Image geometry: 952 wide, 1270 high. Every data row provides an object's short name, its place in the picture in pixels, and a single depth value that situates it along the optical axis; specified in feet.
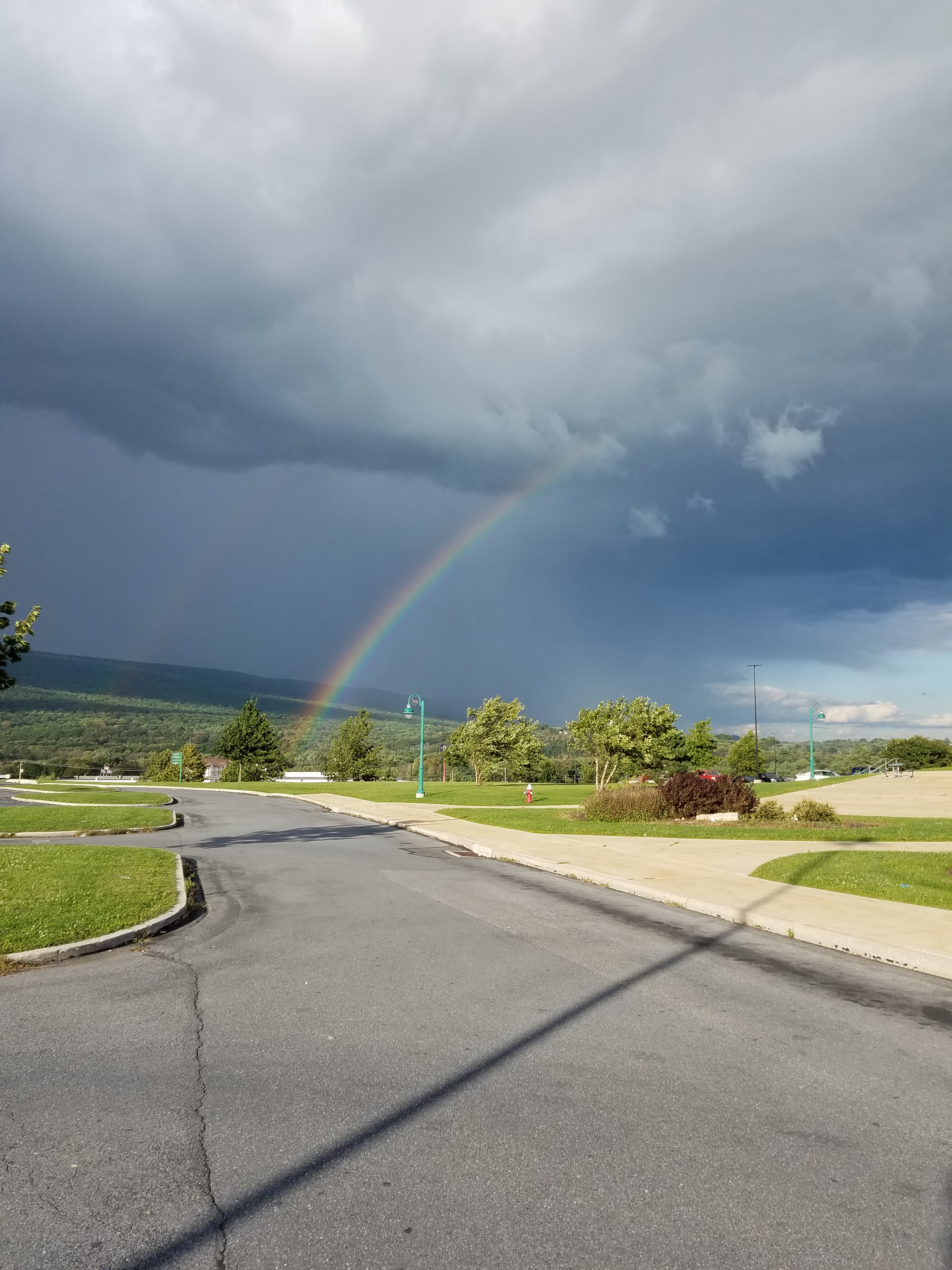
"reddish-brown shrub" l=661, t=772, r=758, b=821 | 76.59
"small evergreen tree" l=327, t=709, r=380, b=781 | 250.37
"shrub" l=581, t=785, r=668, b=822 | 77.25
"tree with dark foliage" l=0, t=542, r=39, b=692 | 49.70
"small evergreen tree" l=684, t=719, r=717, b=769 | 238.68
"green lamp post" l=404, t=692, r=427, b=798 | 133.80
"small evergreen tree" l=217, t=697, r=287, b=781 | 247.70
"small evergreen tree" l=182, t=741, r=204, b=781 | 256.52
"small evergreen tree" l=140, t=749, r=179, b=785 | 264.31
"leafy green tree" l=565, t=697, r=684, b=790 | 116.57
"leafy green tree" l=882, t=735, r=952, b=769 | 273.13
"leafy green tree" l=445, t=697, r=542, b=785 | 183.52
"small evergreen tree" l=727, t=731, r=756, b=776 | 277.85
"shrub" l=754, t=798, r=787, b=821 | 74.64
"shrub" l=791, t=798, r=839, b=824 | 71.82
